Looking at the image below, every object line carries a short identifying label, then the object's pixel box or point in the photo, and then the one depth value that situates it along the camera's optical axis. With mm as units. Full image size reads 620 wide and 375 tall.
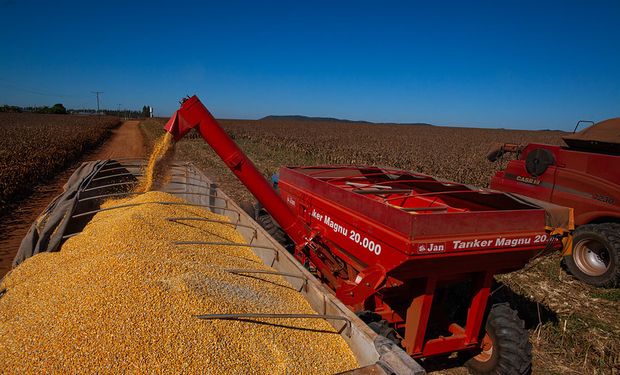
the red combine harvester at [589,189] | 5348
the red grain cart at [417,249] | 2641
